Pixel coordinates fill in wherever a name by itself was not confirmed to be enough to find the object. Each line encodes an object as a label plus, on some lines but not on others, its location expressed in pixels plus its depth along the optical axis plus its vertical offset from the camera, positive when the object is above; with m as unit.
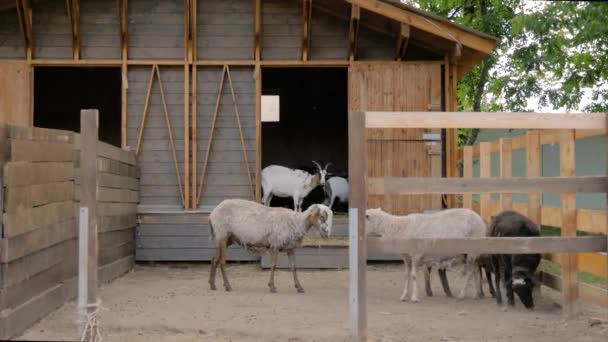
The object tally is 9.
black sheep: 8.66 -0.91
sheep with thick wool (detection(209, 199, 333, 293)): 10.62 -0.64
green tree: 16.97 +2.61
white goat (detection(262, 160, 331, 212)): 16.06 -0.06
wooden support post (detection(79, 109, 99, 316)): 6.30 -0.21
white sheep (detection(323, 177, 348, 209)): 17.39 -0.22
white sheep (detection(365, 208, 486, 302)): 9.80 -0.62
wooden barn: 13.45 +1.76
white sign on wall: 15.13 +1.46
